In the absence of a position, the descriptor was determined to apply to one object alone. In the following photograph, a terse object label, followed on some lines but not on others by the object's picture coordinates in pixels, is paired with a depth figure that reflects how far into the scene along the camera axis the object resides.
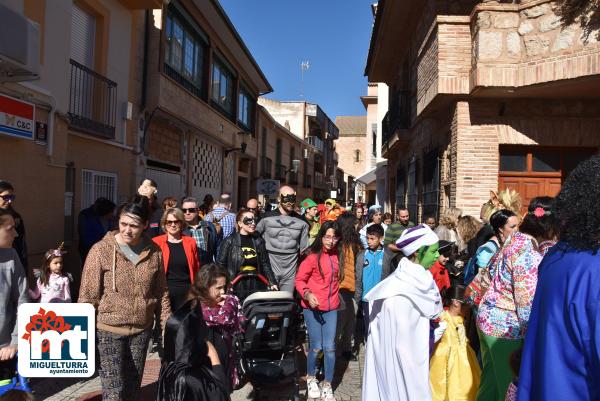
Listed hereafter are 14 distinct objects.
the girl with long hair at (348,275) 5.87
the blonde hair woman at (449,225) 7.97
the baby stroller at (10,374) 3.43
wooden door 9.60
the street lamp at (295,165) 37.88
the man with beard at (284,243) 6.25
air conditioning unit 5.88
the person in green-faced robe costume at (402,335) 3.32
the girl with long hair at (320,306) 4.82
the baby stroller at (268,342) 4.33
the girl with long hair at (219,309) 3.66
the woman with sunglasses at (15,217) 4.93
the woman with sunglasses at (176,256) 5.03
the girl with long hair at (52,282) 5.61
